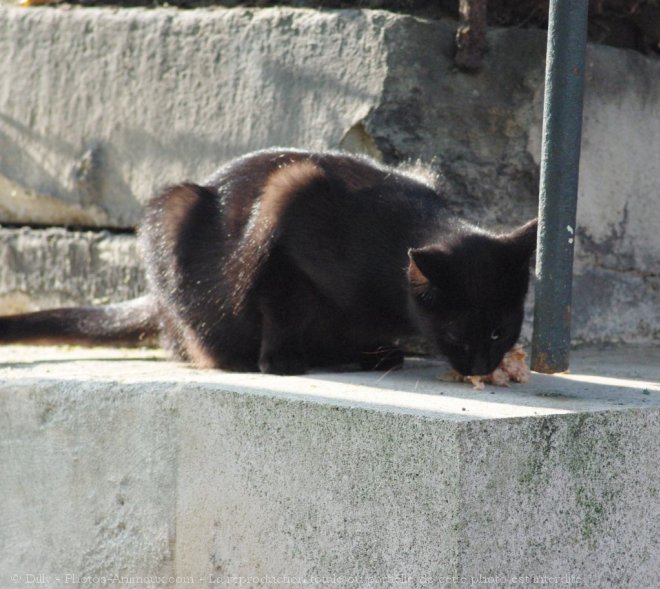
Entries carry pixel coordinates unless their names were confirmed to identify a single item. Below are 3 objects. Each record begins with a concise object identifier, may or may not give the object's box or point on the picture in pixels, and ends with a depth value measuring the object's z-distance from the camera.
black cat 5.88
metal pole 5.45
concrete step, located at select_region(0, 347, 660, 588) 4.47
